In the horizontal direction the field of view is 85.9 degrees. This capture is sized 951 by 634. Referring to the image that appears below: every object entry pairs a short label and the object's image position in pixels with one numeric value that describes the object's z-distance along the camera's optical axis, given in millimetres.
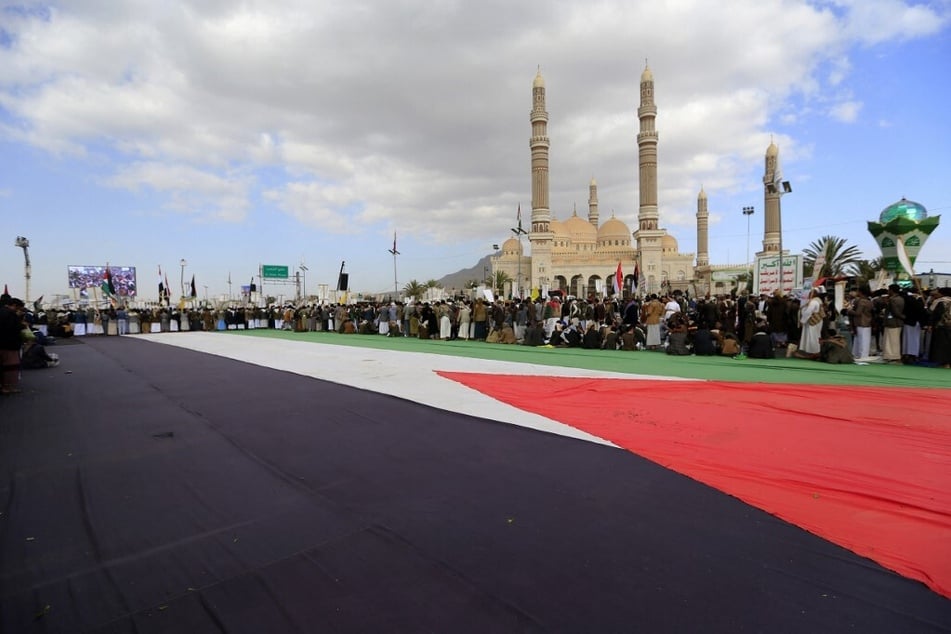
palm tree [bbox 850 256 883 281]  31281
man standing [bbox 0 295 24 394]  7422
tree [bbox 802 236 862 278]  30547
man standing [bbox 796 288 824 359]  10457
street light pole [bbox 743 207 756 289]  47750
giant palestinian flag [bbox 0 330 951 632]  2119
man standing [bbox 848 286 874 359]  10086
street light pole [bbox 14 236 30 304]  27156
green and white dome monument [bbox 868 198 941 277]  17372
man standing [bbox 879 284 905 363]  9617
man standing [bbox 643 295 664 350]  13102
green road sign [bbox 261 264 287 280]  48031
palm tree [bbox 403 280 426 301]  64375
